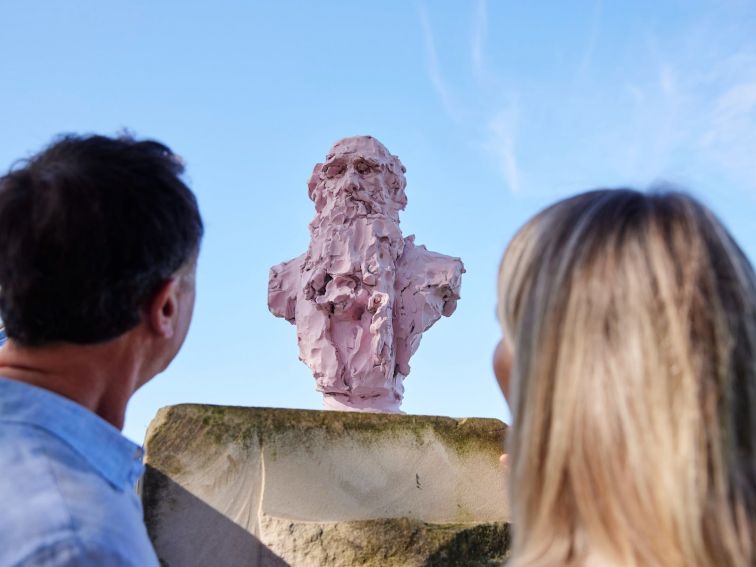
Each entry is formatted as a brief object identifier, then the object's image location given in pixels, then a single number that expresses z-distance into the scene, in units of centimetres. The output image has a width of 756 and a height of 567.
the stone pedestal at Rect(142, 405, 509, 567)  252
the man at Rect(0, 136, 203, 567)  115
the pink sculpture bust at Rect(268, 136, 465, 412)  483
